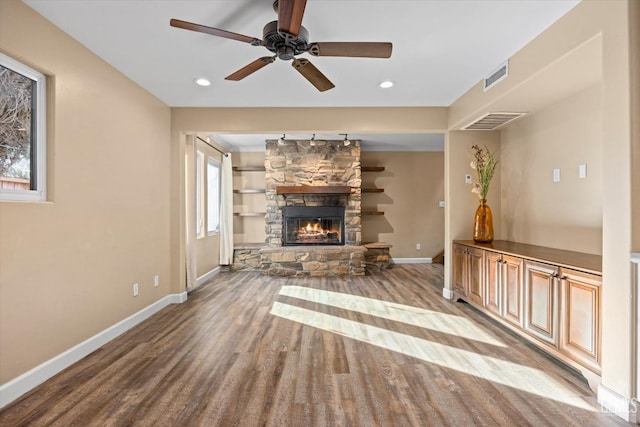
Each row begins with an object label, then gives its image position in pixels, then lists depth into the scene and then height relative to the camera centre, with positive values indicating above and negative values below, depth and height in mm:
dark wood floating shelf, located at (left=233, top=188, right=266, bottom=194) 6114 +397
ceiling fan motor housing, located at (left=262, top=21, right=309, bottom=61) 1833 +1060
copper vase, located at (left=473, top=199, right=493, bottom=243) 3537 -154
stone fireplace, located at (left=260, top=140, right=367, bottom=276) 5715 +365
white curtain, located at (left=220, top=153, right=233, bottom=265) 5609 -11
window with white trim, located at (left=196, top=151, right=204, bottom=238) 4895 +240
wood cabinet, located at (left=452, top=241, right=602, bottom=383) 1936 -671
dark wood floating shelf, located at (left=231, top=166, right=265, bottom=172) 6125 +863
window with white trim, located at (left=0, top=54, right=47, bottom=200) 1904 +523
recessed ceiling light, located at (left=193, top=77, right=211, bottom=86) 3045 +1328
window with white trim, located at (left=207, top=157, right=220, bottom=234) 5433 +270
